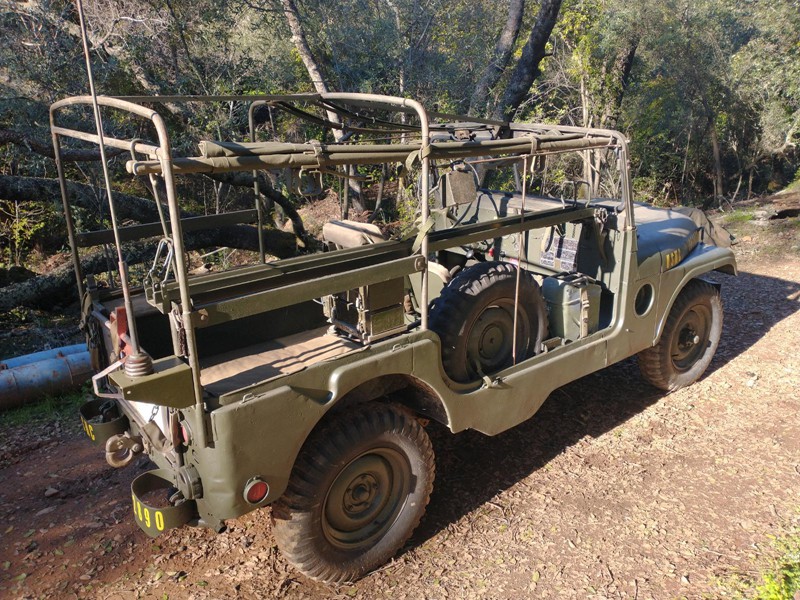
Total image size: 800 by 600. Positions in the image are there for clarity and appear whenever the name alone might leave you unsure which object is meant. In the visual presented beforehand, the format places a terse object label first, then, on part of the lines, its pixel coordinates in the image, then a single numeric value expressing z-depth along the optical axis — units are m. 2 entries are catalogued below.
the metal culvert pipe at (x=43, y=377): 5.58
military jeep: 2.99
